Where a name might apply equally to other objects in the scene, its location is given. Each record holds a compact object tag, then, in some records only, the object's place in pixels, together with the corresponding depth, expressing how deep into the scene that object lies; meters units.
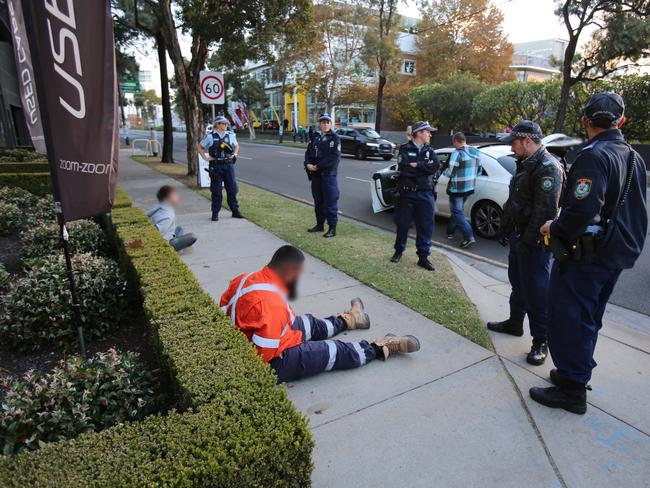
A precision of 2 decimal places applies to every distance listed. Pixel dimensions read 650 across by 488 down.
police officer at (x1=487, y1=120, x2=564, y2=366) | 3.16
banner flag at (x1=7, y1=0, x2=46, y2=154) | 5.88
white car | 6.98
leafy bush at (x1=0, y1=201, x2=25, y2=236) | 6.48
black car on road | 21.48
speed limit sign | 11.12
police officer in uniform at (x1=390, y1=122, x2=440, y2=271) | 5.23
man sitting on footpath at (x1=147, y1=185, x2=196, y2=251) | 5.49
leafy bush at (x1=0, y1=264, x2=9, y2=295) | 4.41
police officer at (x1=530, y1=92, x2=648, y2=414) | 2.46
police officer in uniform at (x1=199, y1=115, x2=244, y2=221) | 7.60
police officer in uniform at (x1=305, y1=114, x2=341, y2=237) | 6.69
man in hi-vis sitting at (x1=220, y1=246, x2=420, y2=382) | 2.71
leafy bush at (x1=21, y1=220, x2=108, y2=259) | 5.18
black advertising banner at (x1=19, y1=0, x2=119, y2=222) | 2.38
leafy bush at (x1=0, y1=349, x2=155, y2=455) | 2.11
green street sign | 24.83
